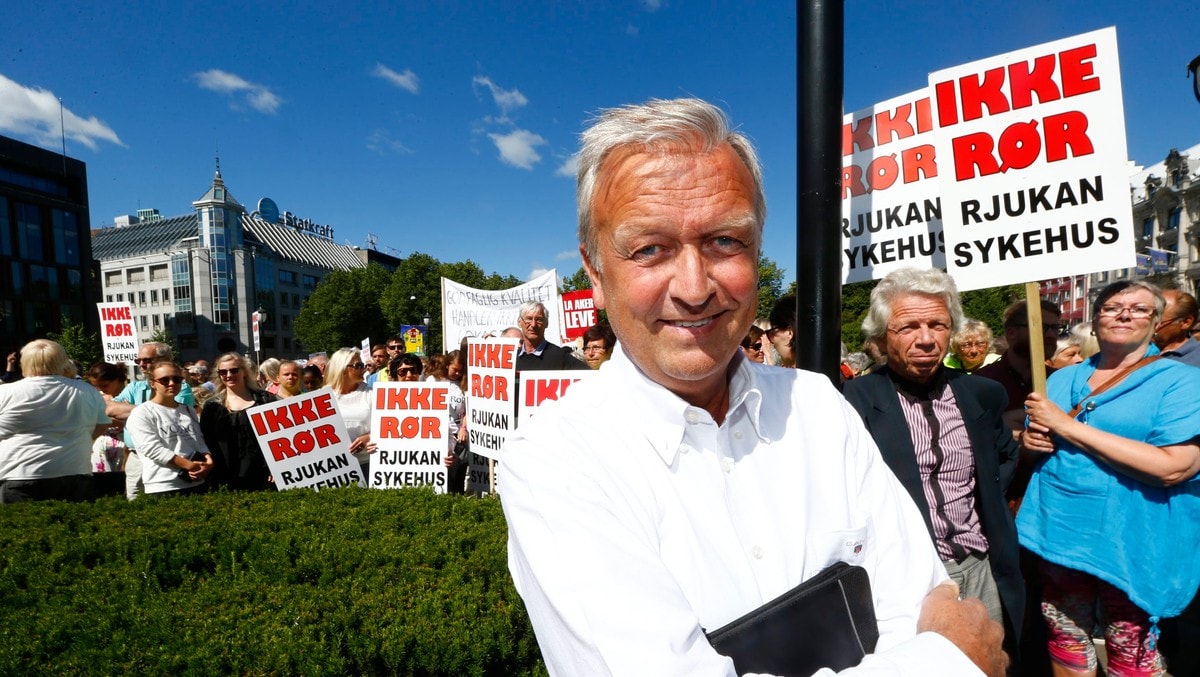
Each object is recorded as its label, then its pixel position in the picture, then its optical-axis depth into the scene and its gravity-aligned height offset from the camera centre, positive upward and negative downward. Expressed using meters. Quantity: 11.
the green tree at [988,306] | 40.69 +0.63
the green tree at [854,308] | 35.85 +0.97
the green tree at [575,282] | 57.38 +5.19
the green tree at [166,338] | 57.31 +2.05
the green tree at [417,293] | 59.69 +5.00
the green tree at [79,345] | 34.09 +1.04
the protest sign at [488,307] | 10.27 +0.61
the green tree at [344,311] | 65.19 +3.99
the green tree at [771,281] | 55.41 +4.18
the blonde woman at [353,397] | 6.67 -0.51
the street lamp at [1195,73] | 3.92 +1.43
